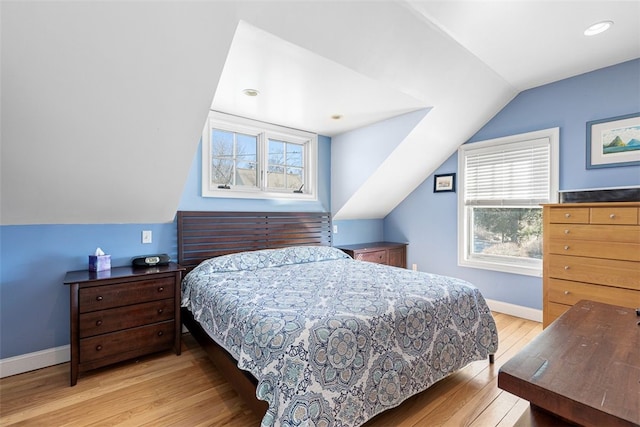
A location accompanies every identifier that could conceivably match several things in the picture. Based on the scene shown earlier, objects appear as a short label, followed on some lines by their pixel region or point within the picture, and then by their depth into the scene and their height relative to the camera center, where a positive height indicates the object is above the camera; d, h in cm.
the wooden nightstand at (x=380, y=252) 394 -56
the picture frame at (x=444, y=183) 390 +38
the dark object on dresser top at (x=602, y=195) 231 +14
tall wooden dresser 221 -34
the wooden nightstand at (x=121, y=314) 212 -80
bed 140 -67
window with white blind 319 +16
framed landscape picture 261 +64
